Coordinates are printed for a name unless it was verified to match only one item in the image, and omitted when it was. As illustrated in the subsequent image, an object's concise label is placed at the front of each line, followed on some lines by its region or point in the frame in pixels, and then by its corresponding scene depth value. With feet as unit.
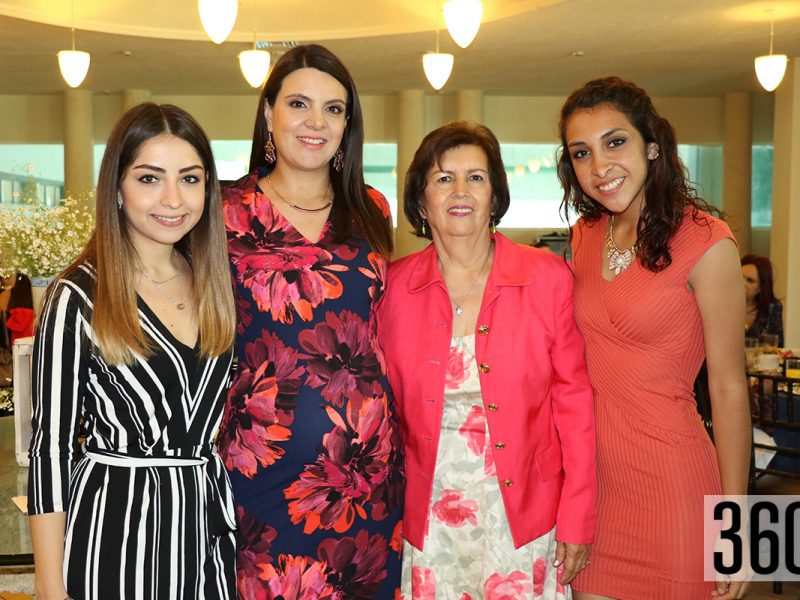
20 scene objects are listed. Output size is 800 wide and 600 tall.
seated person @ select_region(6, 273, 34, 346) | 12.48
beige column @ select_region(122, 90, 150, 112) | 38.75
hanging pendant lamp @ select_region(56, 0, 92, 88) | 23.17
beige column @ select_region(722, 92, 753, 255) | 39.78
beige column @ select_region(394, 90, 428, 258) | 39.29
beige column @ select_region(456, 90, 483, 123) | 39.34
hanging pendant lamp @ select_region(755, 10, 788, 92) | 24.99
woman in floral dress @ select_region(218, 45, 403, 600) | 7.20
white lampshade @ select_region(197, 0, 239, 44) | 19.62
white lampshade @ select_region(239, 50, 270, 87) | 23.27
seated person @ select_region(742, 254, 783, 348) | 19.77
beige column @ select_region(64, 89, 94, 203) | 39.81
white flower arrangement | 11.19
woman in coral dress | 7.33
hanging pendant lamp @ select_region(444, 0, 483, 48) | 20.03
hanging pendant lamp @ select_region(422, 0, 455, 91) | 24.16
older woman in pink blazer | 7.47
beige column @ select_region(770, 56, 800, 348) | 31.55
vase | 11.23
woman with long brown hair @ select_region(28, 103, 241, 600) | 5.94
